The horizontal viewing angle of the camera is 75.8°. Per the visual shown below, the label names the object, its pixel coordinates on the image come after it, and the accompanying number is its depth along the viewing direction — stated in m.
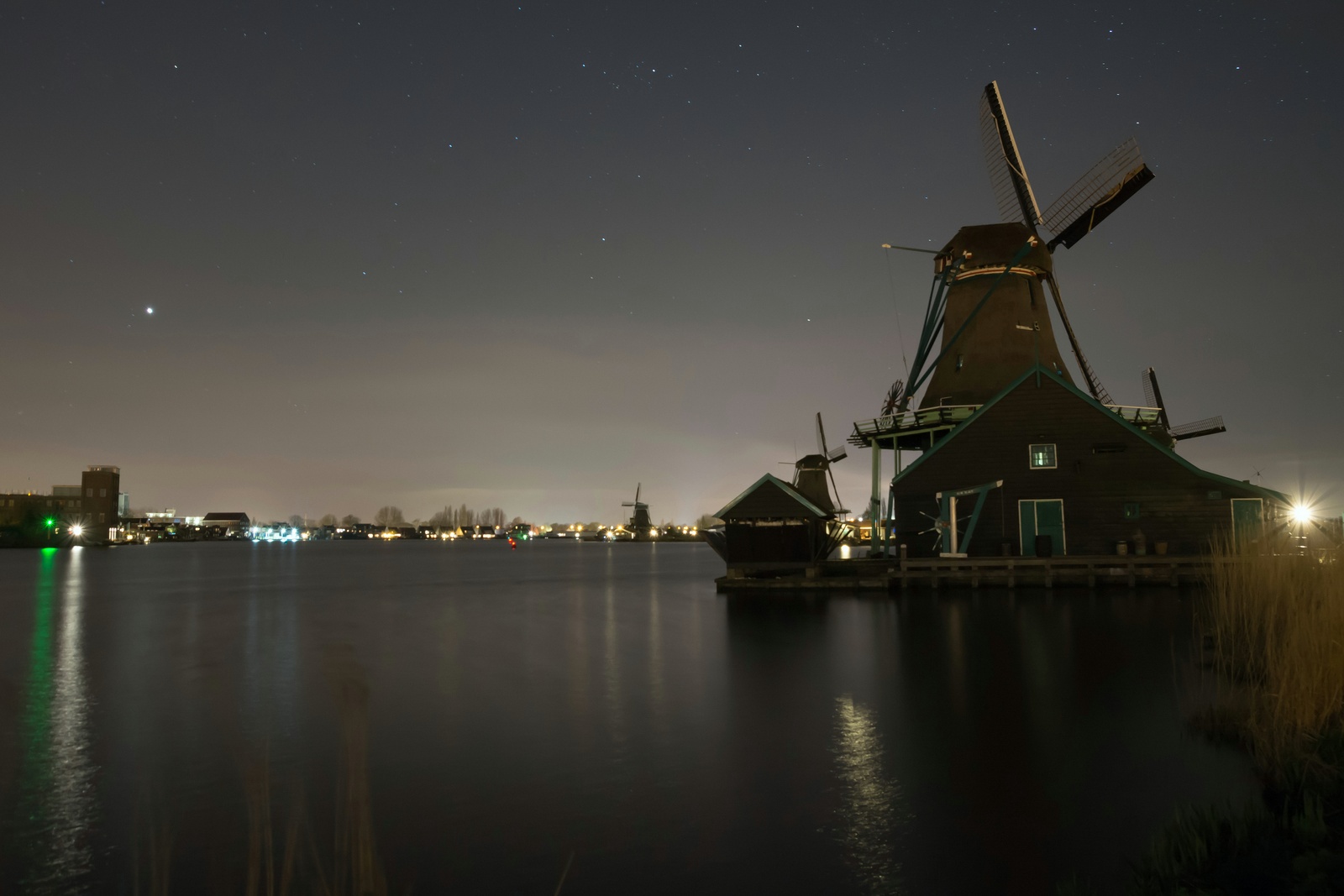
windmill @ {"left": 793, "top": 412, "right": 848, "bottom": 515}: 63.09
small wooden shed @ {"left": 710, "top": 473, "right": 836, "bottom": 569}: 31.66
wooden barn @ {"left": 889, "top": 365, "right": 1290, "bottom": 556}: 29.31
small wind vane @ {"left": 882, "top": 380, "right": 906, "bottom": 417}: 37.94
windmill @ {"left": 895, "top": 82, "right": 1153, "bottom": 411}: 35.75
